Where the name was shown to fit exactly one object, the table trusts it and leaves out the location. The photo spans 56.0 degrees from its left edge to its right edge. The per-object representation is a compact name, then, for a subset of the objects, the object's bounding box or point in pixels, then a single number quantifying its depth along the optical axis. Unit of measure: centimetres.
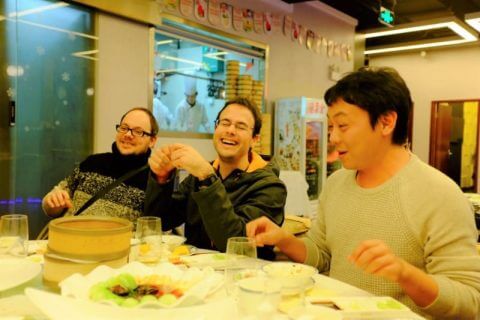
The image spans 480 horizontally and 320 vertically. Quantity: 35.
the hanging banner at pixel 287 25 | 637
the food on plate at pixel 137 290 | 103
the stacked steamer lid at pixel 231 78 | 566
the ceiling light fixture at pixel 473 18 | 568
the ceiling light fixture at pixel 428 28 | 722
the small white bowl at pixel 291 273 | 120
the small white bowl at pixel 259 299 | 103
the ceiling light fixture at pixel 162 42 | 504
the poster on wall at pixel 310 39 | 686
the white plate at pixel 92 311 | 95
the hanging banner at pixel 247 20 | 572
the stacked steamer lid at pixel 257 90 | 590
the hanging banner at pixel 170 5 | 469
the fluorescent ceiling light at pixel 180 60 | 526
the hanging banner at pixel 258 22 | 588
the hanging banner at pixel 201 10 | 505
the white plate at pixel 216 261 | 137
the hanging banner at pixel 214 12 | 523
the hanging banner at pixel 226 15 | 539
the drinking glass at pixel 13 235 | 155
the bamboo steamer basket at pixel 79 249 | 124
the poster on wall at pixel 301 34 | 667
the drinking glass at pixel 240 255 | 131
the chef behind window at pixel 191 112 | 544
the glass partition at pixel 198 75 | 511
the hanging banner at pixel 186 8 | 486
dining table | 96
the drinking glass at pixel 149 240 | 155
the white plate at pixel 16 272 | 127
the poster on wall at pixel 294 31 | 654
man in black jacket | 212
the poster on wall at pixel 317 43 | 706
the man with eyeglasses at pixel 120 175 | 258
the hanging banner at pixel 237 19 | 558
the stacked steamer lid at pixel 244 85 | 571
